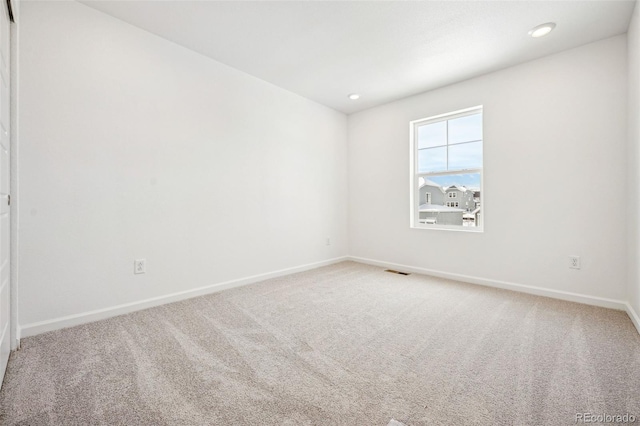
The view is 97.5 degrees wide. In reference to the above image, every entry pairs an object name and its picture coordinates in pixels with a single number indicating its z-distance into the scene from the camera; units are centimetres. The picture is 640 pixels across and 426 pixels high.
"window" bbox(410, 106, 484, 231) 342
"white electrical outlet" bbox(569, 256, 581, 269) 270
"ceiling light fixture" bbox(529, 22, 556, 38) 236
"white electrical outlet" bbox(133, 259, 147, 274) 247
